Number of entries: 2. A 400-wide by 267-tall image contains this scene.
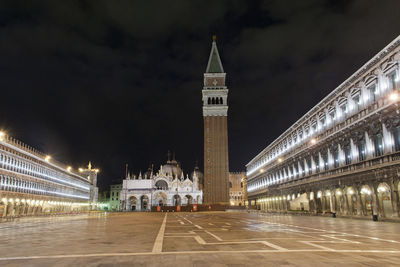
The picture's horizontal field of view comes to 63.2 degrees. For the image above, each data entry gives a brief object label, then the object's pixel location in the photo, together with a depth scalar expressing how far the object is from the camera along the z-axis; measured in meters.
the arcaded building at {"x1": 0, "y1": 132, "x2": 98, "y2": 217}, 56.94
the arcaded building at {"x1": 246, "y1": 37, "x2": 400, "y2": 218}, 30.98
